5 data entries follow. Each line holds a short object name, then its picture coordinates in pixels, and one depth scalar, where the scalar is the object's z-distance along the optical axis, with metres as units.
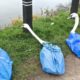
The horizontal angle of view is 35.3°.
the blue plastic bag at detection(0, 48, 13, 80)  1.87
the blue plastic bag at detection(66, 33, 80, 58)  2.38
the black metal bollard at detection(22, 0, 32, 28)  2.50
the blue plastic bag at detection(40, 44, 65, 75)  2.02
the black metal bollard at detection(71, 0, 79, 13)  3.20
